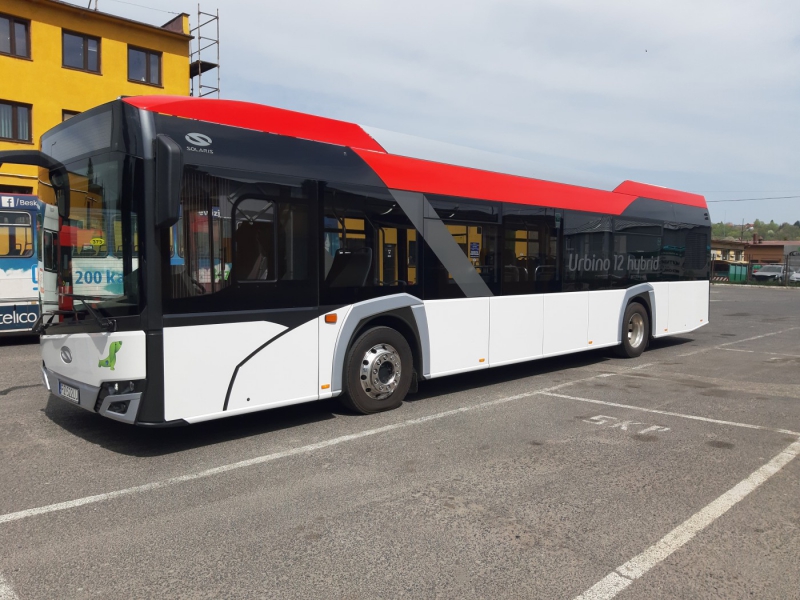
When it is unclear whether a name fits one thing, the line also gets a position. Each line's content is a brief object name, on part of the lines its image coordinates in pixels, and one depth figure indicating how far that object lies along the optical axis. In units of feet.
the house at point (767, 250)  277.23
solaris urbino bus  16.99
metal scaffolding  91.50
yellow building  77.00
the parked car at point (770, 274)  166.09
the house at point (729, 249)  272.51
